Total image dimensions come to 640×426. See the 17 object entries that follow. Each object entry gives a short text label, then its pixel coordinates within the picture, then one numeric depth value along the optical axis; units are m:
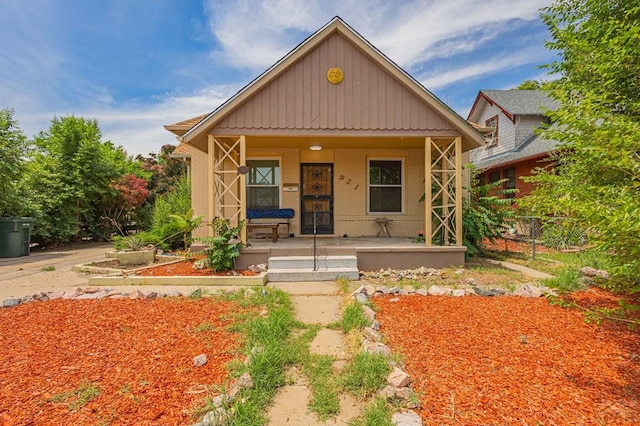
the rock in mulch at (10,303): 4.64
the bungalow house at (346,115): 6.93
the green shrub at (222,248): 6.36
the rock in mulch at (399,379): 2.43
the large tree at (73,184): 11.28
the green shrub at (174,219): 8.49
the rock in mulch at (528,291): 4.98
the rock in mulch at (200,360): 2.87
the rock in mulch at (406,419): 2.04
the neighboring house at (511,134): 14.29
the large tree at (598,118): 2.28
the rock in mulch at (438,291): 5.08
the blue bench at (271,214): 9.19
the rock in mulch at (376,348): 2.91
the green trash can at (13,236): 9.20
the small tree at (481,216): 7.82
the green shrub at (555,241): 9.77
